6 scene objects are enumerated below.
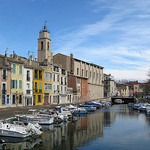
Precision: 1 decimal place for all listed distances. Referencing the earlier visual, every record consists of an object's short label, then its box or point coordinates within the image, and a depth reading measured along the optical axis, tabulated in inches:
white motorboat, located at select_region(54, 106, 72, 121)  1324.1
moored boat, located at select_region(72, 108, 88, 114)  1803.3
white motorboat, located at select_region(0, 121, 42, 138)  832.2
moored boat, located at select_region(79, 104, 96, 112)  2163.2
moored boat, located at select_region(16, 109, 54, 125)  1130.1
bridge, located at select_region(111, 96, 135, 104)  3882.6
